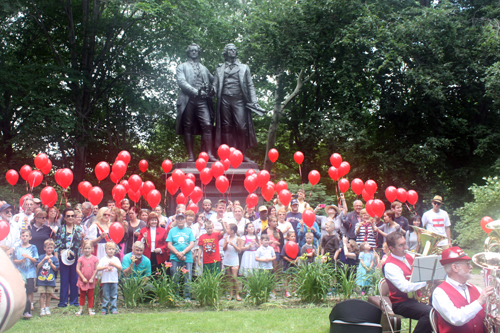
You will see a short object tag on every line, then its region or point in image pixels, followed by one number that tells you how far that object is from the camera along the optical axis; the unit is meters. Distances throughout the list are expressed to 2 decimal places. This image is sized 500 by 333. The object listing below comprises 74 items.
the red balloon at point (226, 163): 10.15
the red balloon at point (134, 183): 10.02
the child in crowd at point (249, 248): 7.59
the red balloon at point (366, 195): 10.60
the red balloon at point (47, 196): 8.59
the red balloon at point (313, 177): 11.32
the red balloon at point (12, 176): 10.77
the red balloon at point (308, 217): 8.24
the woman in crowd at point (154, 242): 7.66
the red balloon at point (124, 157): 10.50
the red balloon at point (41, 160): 9.75
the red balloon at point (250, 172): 9.98
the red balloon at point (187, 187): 9.23
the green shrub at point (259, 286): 6.86
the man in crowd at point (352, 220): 8.48
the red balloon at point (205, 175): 9.84
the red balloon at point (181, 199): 9.52
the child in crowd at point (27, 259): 6.51
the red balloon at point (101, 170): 9.94
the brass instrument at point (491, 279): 3.40
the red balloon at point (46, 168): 9.95
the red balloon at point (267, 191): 10.09
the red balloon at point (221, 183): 9.60
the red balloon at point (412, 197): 10.74
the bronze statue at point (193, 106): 11.59
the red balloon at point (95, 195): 8.70
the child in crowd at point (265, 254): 7.48
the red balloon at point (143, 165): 11.73
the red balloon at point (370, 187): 10.44
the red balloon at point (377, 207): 8.70
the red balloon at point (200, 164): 10.20
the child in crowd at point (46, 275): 6.55
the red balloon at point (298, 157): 11.99
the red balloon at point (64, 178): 9.07
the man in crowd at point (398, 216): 8.93
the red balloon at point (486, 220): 9.01
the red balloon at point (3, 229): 6.19
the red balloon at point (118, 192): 9.11
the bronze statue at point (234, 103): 11.64
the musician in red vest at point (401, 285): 4.24
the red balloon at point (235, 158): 9.91
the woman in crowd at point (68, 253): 7.02
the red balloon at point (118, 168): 9.96
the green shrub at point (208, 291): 6.73
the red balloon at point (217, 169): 9.80
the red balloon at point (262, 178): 9.67
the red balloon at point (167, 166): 11.37
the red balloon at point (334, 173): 11.06
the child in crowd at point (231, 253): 7.59
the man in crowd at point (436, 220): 9.24
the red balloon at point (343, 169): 11.12
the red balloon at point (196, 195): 9.64
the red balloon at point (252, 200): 9.34
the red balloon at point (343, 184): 10.60
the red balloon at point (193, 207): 9.32
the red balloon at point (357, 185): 10.42
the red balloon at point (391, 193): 10.31
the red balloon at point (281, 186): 10.46
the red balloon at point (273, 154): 11.98
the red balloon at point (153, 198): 9.24
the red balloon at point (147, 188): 10.06
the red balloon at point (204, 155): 10.53
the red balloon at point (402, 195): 10.56
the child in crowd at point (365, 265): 7.02
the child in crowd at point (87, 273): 6.58
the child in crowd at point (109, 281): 6.54
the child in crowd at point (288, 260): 7.35
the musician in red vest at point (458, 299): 3.49
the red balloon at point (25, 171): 10.17
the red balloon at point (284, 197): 9.49
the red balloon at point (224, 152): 10.26
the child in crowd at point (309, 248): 7.76
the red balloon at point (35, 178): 9.50
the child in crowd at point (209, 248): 7.47
